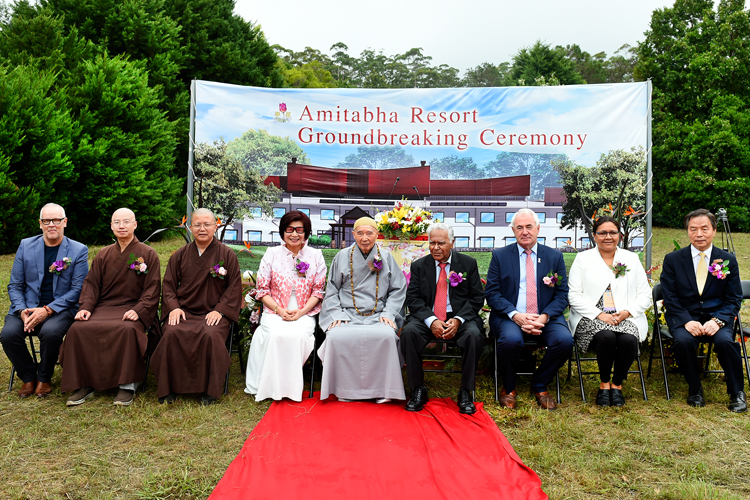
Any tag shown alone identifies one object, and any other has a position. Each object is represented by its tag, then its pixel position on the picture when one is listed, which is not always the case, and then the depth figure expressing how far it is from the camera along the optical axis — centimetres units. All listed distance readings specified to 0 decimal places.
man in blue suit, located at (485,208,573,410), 446
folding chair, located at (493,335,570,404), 452
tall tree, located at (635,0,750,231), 1759
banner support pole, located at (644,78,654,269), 607
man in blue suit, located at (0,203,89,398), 456
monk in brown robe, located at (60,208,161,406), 443
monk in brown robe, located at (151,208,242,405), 446
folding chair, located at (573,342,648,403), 449
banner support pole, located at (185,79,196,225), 648
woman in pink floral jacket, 456
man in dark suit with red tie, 443
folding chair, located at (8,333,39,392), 464
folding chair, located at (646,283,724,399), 467
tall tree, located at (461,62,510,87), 4219
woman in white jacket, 443
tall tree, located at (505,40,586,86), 2505
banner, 641
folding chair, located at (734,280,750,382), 457
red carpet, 303
